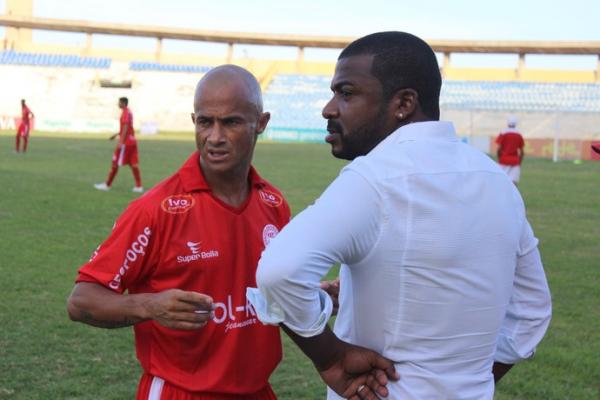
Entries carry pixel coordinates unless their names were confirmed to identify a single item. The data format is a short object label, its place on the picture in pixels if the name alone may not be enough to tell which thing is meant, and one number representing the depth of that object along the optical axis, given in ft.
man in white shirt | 6.51
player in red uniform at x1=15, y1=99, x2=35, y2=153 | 94.22
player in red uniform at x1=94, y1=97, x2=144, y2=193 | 56.34
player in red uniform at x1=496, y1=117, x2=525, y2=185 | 65.10
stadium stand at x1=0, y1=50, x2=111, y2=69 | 208.43
